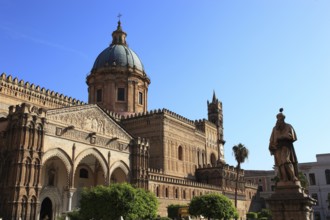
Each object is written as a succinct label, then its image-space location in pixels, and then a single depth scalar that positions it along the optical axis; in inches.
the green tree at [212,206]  1185.4
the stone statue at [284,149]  458.0
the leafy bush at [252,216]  2094.2
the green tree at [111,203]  898.7
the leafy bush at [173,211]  1439.0
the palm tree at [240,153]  2055.0
